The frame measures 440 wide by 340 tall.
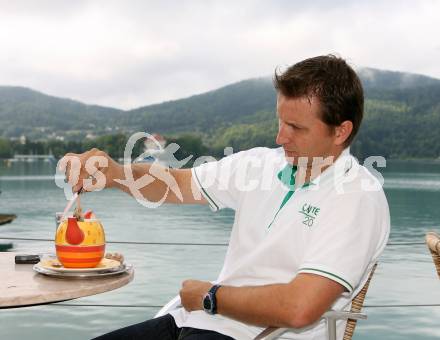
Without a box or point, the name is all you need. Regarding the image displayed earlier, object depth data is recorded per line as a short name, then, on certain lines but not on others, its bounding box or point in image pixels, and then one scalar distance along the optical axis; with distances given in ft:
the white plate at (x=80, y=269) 9.82
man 9.13
